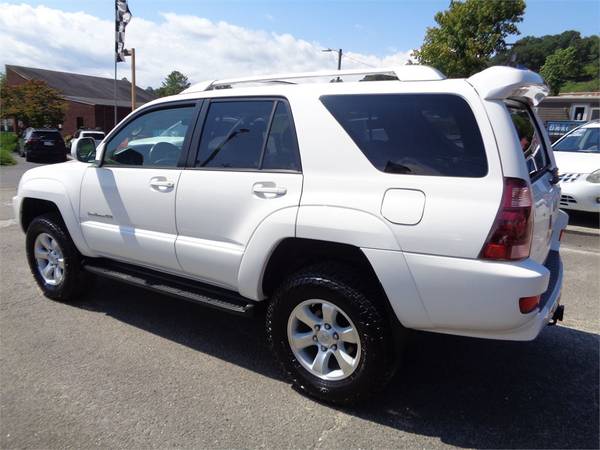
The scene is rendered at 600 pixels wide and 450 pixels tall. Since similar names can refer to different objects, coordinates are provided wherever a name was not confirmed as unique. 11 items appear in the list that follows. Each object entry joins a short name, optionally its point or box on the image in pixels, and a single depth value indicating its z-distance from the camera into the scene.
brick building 46.47
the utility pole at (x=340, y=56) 28.47
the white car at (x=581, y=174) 7.95
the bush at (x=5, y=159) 20.46
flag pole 20.03
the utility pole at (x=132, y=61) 20.89
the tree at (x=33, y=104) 36.00
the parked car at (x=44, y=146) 23.49
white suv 2.43
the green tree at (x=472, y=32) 22.78
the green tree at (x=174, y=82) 75.25
